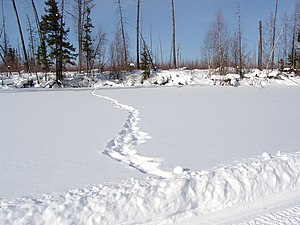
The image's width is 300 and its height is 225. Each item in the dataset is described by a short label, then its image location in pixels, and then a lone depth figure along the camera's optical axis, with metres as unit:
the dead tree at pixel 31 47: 24.30
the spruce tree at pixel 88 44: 23.14
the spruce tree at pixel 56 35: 18.77
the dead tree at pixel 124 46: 22.48
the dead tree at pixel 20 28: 20.24
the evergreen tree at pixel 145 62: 19.66
